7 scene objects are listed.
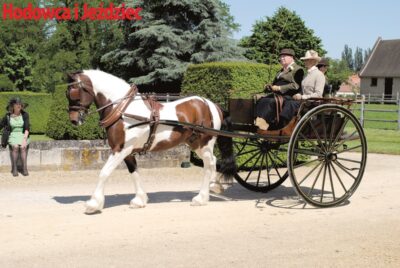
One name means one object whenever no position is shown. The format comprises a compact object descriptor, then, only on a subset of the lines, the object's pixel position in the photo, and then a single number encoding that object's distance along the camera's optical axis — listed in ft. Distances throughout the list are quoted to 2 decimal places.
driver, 28.40
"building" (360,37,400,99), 215.31
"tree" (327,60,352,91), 222.07
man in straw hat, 28.76
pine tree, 98.02
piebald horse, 26.43
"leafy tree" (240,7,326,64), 140.26
